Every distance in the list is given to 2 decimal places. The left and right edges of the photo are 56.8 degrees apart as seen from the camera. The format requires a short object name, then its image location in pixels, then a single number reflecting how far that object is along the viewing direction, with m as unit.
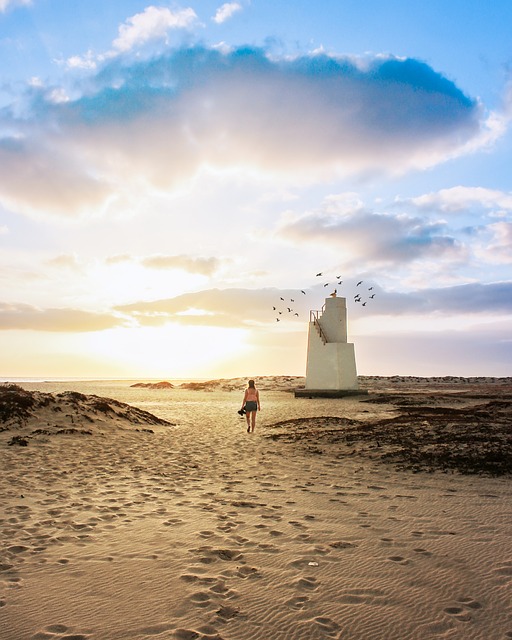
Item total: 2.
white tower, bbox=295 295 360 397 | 39.12
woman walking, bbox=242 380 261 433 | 19.09
